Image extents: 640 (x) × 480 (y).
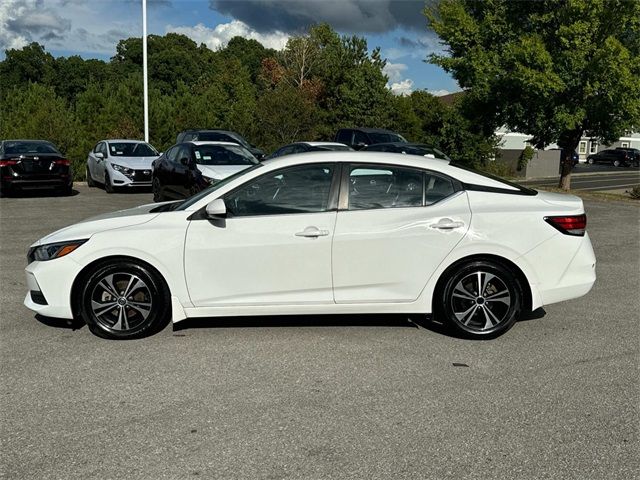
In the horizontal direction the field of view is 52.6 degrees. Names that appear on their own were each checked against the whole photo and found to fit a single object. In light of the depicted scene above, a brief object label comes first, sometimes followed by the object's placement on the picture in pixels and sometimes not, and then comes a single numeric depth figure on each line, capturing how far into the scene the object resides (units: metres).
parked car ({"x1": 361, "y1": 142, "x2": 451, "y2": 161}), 19.83
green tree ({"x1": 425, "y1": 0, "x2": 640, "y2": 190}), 17.69
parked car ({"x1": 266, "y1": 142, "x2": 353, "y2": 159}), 17.64
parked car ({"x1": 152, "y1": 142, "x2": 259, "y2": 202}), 13.20
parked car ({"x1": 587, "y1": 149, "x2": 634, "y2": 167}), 52.93
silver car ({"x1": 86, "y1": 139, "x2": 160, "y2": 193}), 18.56
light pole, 27.59
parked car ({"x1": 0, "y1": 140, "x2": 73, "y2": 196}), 17.00
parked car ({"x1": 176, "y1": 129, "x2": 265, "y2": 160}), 22.69
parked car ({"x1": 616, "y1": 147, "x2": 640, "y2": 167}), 52.91
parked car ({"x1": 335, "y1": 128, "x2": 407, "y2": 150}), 24.42
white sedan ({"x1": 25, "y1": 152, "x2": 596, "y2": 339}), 5.23
